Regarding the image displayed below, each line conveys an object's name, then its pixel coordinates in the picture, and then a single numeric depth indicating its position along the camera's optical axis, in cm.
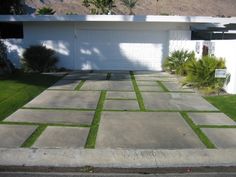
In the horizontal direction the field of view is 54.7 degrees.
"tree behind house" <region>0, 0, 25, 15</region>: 1205
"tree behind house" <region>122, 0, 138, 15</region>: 5015
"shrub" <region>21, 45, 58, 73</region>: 1072
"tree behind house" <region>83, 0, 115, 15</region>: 3124
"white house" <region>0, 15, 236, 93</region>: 1129
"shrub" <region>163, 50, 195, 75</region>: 1019
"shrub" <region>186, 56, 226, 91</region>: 763
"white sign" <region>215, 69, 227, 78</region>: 708
